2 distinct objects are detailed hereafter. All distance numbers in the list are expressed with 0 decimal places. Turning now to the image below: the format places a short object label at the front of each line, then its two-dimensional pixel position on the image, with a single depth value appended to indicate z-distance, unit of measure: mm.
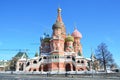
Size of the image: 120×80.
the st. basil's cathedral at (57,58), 39360
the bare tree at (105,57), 32034
